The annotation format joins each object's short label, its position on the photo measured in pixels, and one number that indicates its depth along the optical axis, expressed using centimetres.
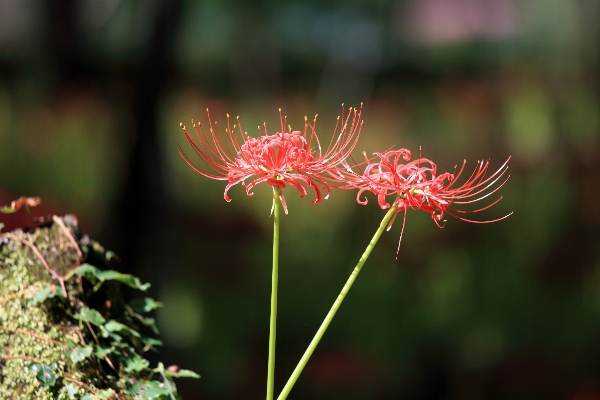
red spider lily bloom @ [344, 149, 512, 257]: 246
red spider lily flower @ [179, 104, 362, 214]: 247
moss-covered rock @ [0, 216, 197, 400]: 256
